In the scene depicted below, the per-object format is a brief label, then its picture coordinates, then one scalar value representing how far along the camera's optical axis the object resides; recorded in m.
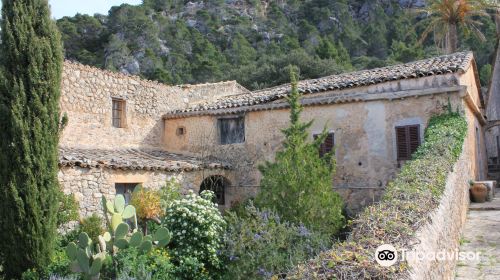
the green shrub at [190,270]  8.18
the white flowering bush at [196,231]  8.59
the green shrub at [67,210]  9.73
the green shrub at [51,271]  7.52
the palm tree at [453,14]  21.98
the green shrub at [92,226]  9.91
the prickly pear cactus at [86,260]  7.04
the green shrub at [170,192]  11.35
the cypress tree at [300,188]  8.77
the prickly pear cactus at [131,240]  7.66
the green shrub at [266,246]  7.10
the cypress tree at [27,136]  7.78
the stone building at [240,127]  11.70
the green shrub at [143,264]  7.06
